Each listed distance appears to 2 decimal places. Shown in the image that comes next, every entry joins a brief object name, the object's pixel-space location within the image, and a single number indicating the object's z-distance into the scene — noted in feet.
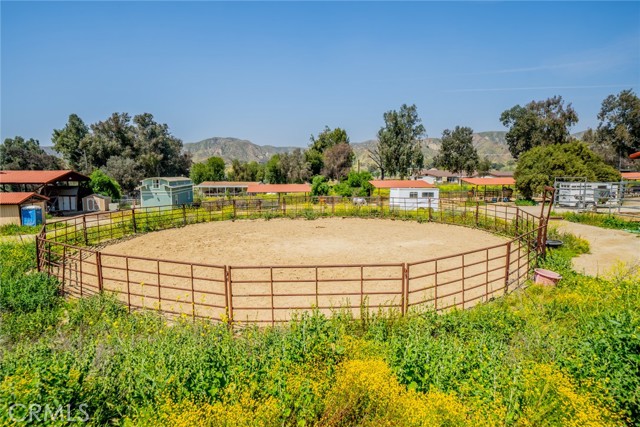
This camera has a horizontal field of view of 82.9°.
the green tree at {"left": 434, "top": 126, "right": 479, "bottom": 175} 205.36
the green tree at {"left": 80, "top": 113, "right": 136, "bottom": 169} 164.04
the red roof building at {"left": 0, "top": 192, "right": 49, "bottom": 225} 71.20
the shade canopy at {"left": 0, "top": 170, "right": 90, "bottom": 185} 89.10
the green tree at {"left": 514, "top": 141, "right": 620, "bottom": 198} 112.16
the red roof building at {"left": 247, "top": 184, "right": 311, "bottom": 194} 132.57
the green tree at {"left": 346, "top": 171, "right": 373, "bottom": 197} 133.08
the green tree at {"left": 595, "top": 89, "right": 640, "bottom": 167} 162.91
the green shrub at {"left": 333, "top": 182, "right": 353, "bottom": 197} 130.31
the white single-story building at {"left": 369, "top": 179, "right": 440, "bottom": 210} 101.06
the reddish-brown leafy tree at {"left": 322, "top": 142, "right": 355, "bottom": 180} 212.23
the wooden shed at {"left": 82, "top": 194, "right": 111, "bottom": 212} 103.19
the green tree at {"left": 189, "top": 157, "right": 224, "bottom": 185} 226.79
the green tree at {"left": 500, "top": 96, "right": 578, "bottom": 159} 161.58
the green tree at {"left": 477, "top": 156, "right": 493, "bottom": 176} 242.76
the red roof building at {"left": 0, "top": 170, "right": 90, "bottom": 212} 89.97
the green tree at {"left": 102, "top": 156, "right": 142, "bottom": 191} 150.92
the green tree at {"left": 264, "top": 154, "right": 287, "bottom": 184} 205.31
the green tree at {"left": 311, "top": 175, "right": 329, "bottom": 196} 135.13
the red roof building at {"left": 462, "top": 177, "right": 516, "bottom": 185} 134.41
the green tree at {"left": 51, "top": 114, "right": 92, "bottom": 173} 164.86
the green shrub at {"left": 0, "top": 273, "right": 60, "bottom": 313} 25.03
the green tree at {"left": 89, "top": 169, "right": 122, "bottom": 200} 114.93
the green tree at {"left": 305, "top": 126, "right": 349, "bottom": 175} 237.66
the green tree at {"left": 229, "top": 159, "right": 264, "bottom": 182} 226.58
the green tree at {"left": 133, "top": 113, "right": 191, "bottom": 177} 177.68
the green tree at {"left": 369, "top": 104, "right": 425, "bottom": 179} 176.35
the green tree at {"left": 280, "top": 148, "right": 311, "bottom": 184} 205.26
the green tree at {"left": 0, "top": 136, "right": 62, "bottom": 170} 149.48
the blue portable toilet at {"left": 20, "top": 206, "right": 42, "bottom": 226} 72.38
